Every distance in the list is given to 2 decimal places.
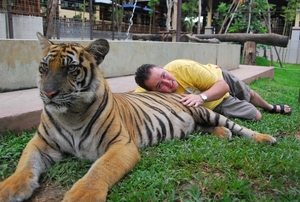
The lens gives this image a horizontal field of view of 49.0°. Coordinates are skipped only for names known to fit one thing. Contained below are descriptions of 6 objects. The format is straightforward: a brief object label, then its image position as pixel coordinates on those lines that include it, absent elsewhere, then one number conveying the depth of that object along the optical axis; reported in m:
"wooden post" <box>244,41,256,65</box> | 12.42
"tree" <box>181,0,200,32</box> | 27.08
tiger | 2.21
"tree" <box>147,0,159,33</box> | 25.06
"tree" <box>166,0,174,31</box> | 20.03
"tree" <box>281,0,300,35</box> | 21.94
